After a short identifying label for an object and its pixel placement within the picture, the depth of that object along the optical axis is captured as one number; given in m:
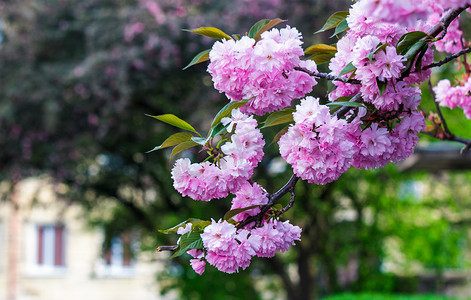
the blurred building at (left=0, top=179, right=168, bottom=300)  16.25
